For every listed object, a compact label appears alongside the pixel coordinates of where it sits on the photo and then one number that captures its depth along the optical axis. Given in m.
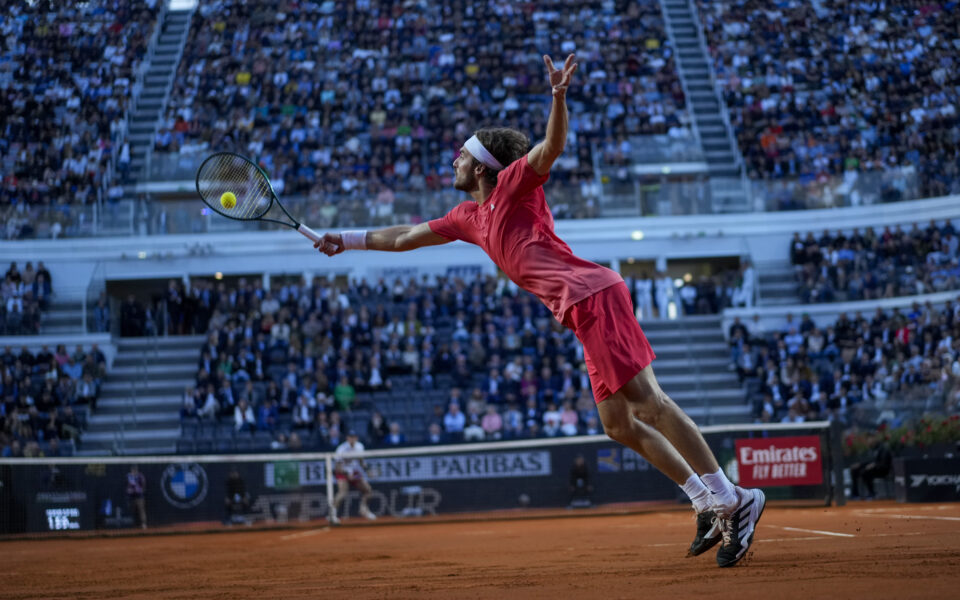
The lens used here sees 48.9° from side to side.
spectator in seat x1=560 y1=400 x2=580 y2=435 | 21.16
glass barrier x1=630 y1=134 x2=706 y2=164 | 28.73
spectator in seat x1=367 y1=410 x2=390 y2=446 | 20.23
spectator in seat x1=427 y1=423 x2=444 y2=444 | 20.02
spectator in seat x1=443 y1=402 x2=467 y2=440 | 21.12
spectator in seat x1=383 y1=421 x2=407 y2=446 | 19.98
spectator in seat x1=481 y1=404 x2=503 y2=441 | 21.06
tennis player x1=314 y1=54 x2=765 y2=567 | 5.58
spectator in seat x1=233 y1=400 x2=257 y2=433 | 21.48
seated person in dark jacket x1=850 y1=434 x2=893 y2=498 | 17.61
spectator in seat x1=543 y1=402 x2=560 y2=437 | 21.00
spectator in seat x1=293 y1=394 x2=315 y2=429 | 21.62
